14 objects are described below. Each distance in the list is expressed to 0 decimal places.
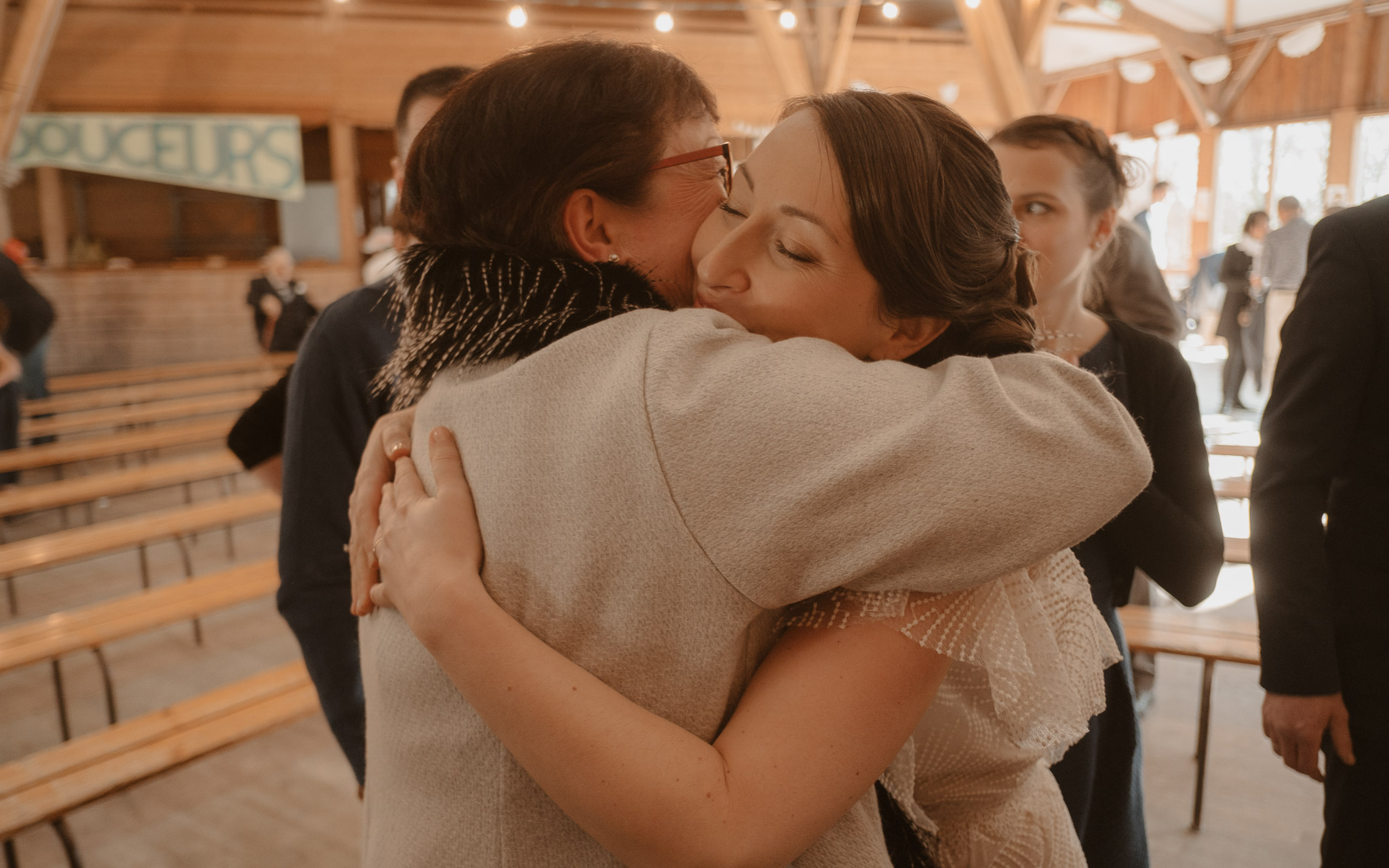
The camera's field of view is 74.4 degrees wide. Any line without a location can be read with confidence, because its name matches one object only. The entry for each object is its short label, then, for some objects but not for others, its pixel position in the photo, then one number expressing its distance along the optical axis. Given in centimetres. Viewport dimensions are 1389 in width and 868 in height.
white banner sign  1071
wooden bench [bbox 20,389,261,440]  600
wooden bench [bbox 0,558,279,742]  278
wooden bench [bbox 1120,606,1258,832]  277
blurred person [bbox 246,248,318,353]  832
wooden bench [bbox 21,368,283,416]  684
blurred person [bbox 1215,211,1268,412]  888
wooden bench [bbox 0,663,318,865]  210
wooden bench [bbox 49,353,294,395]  814
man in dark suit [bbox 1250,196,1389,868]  136
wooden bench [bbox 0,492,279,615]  357
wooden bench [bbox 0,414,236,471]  505
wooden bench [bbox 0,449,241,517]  432
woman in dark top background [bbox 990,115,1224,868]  152
